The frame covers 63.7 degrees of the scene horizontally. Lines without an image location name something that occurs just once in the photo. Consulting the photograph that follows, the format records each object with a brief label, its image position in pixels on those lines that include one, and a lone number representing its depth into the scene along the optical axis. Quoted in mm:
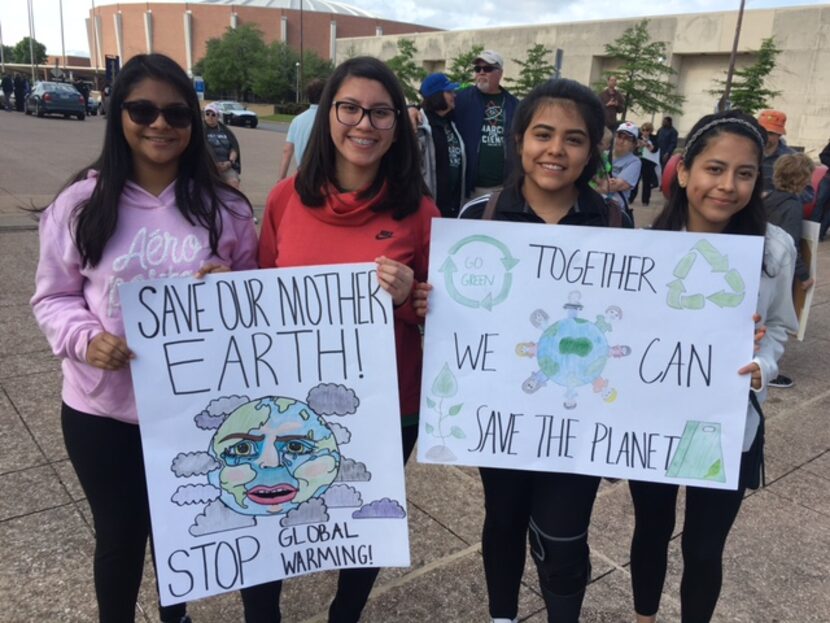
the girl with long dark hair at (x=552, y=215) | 1893
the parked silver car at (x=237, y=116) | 35781
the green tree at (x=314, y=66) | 66312
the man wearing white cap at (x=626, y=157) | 6574
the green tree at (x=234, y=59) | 69312
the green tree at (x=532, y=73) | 36656
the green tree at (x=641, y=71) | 32812
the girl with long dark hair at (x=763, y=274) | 1869
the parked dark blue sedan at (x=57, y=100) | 28844
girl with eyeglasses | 1913
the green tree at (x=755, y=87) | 26803
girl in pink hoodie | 1732
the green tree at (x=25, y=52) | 105038
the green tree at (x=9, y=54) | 113694
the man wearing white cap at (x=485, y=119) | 5215
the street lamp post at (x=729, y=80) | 24948
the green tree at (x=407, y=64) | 51438
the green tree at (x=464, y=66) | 38656
